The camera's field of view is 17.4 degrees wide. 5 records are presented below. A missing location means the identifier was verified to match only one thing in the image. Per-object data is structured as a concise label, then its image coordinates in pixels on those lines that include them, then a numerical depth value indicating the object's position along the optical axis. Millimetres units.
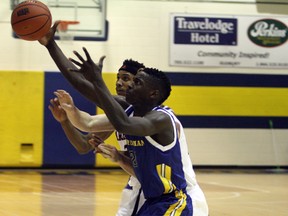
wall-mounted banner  20652
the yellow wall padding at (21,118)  19301
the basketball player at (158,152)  5974
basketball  6695
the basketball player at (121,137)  7207
